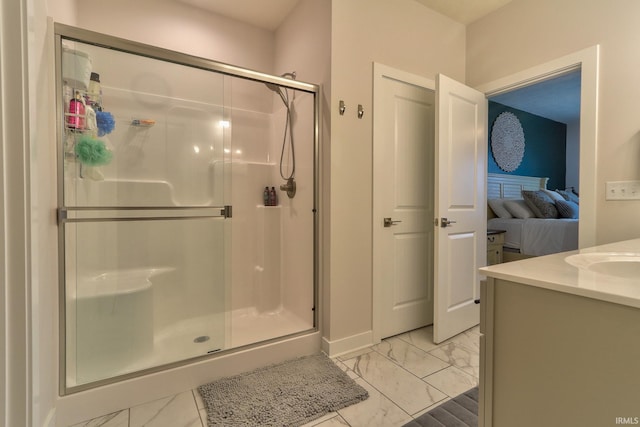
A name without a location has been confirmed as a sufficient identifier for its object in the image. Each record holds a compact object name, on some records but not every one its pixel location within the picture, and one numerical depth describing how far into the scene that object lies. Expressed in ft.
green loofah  4.87
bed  10.82
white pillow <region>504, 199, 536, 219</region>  12.62
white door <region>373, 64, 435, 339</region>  6.89
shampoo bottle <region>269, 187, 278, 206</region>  8.67
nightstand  10.52
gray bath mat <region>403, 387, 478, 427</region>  4.25
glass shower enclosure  4.79
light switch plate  5.66
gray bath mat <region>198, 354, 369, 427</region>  4.36
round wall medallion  13.96
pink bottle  4.67
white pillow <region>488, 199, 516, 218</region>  13.05
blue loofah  5.57
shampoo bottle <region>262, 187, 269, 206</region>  8.64
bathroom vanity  1.99
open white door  6.86
